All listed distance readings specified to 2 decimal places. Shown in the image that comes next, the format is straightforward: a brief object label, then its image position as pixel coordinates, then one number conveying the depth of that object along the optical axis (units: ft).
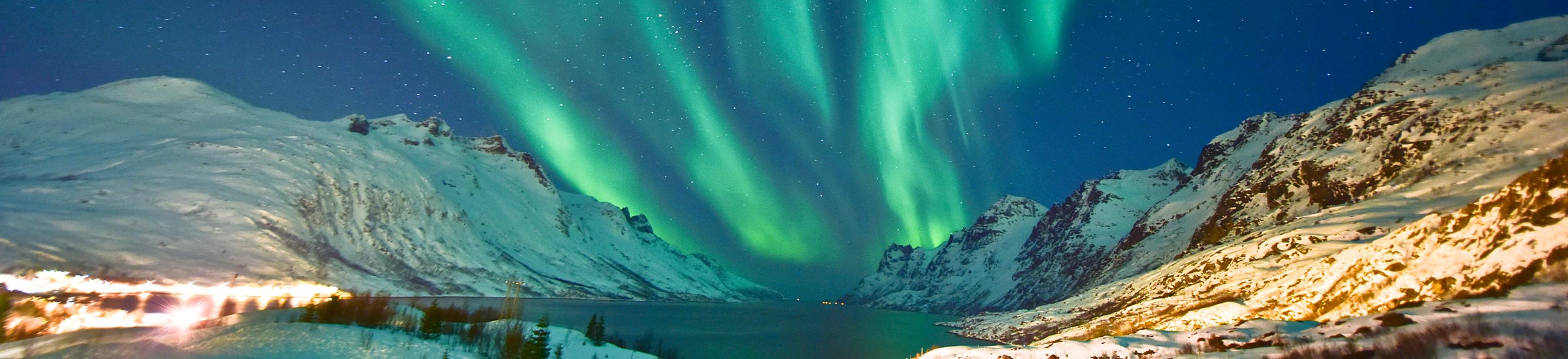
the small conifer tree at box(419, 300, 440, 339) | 95.81
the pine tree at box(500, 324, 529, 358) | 93.71
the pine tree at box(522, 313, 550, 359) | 85.51
